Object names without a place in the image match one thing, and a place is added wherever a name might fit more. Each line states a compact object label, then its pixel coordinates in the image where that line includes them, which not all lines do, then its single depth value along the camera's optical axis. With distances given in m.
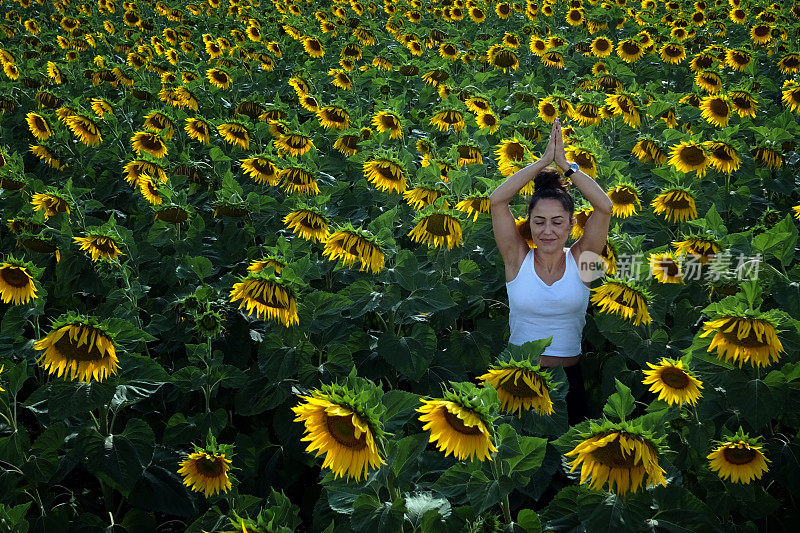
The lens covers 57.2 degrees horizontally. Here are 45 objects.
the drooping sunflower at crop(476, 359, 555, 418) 2.35
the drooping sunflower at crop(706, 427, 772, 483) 2.58
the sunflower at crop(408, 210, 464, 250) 3.50
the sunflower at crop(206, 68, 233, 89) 6.71
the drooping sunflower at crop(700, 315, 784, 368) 2.60
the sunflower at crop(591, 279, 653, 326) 3.09
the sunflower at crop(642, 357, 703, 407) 2.68
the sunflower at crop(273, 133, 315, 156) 4.89
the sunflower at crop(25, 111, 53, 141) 5.27
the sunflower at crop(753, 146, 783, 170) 4.68
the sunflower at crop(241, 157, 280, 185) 4.41
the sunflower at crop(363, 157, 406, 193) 4.31
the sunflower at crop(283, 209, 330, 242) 3.85
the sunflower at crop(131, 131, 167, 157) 4.98
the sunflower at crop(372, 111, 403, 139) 5.06
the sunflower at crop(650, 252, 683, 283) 3.29
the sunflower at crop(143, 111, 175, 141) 5.23
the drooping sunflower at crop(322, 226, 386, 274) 3.23
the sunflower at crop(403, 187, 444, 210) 3.93
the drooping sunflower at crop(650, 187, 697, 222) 3.86
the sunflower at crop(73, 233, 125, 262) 3.57
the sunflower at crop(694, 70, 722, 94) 6.10
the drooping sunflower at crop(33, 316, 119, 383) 2.57
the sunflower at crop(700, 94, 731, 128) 5.21
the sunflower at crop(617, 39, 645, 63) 7.38
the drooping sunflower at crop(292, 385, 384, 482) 2.04
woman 3.34
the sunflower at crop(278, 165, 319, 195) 4.38
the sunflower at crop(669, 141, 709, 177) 4.28
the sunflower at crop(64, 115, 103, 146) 5.25
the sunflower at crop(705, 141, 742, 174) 4.39
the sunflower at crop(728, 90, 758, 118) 5.40
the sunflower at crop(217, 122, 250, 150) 5.22
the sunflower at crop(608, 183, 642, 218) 3.90
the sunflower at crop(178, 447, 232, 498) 2.66
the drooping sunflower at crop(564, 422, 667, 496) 2.04
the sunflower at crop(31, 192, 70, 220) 4.04
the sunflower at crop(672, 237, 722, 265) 3.26
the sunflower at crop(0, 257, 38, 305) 3.17
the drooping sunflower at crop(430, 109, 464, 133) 5.23
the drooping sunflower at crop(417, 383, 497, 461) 2.02
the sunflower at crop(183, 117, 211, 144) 5.43
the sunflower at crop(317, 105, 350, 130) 5.40
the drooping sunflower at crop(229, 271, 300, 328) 2.92
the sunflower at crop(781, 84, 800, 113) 5.43
